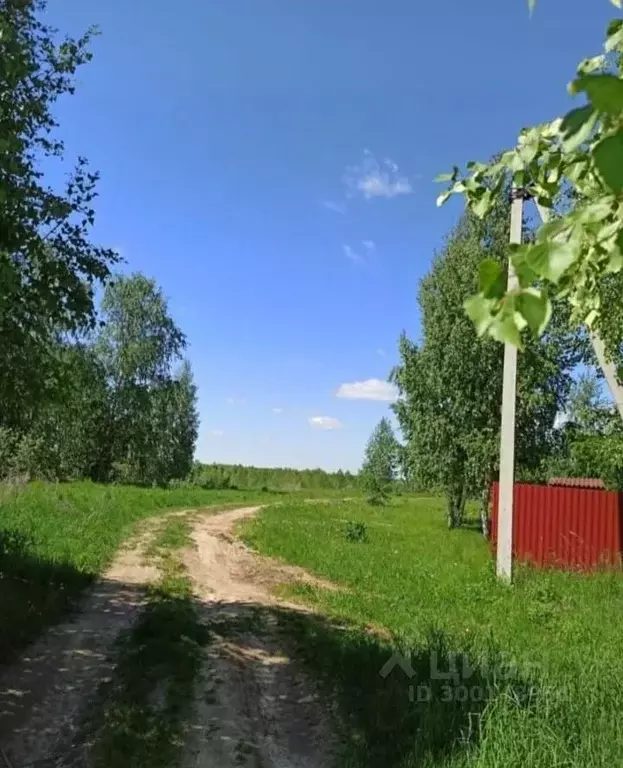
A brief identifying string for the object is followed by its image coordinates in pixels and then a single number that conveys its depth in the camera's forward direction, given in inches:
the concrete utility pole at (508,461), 421.7
